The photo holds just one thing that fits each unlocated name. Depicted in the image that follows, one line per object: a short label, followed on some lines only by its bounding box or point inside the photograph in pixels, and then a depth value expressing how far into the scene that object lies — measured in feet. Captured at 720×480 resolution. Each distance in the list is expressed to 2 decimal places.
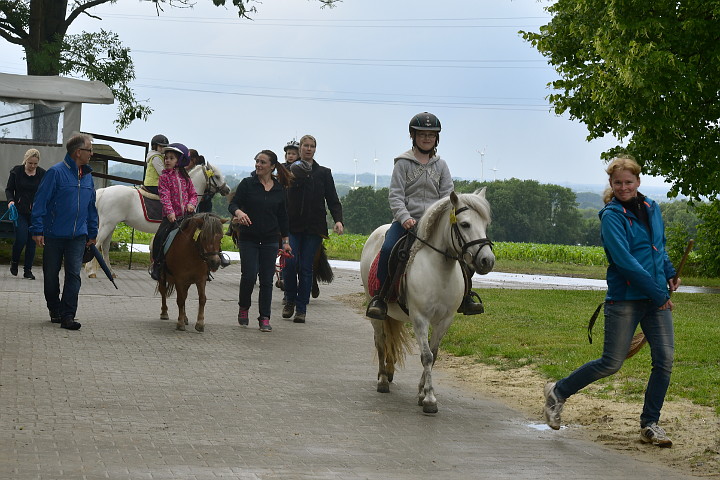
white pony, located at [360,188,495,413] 28.04
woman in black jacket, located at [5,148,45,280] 60.03
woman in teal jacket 24.75
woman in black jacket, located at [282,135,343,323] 48.29
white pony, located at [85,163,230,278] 63.93
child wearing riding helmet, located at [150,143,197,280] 44.06
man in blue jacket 40.24
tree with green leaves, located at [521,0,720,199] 68.54
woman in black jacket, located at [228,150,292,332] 43.88
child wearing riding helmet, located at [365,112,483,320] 30.55
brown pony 42.01
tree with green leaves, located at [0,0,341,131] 83.92
